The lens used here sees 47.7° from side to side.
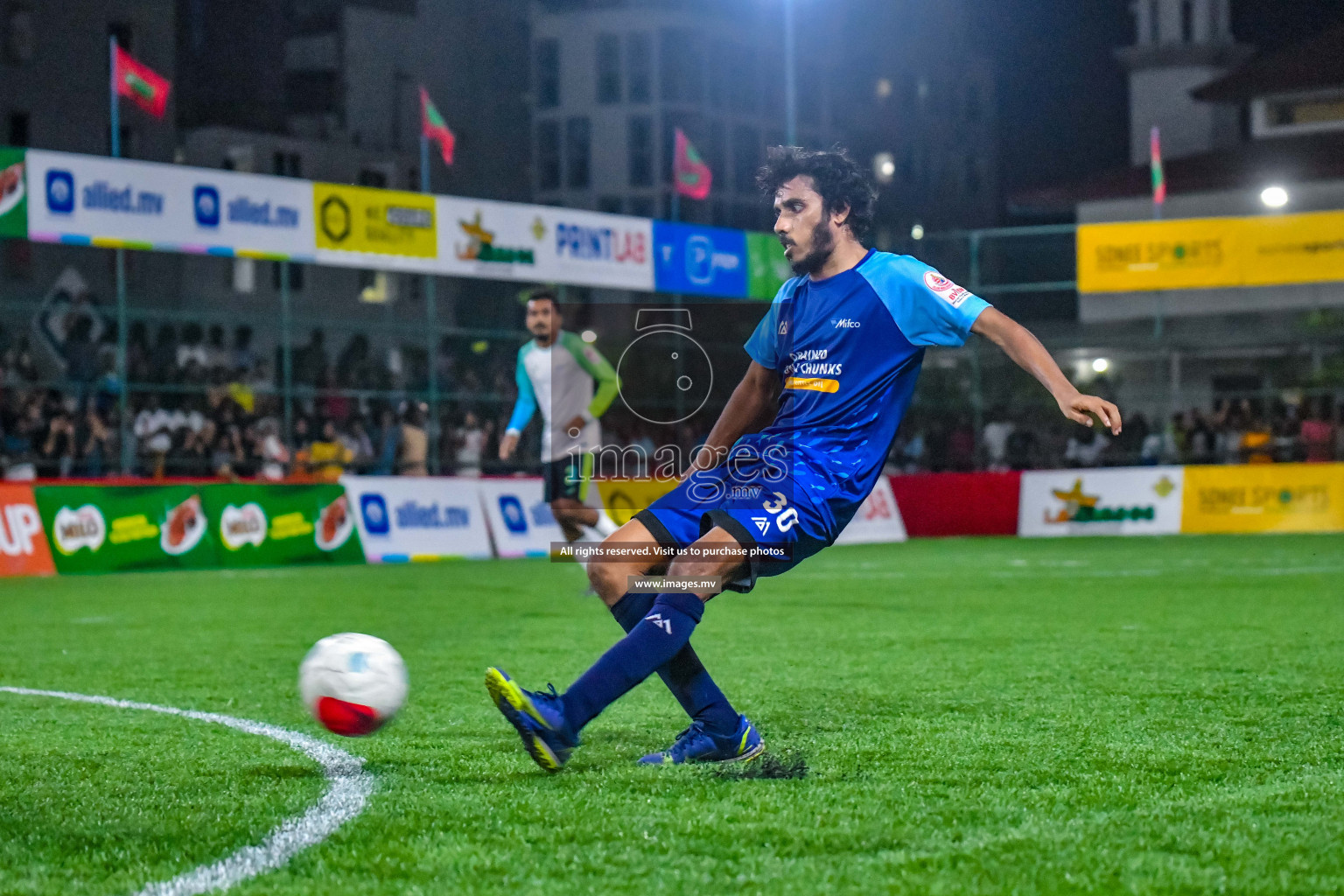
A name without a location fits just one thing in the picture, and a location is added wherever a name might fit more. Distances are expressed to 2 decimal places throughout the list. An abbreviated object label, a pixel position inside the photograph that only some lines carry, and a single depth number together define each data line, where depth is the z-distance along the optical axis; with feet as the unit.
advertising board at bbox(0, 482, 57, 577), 51.26
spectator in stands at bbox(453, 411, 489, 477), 65.31
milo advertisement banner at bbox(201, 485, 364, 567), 56.39
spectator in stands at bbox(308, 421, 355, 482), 61.31
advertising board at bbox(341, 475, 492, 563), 60.39
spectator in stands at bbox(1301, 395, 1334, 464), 75.05
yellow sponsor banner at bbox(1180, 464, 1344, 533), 71.51
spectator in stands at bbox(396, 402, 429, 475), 63.52
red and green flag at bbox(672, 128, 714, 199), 84.69
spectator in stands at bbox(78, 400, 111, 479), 55.16
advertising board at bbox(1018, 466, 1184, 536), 73.36
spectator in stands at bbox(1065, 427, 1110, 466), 77.46
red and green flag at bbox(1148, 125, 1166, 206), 87.04
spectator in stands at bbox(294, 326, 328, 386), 65.82
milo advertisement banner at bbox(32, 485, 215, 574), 52.75
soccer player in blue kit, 14.66
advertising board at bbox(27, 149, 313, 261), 50.08
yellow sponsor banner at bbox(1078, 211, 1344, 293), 74.59
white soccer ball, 15.52
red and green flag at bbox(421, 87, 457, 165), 74.84
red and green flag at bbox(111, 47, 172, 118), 62.34
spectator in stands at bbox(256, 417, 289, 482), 59.72
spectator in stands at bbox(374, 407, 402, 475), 63.26
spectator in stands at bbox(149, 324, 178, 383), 58.34
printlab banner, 62.39
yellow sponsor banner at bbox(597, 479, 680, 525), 64.64
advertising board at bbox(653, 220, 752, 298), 70.38
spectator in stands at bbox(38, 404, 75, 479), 54.80
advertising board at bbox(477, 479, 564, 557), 63.62
